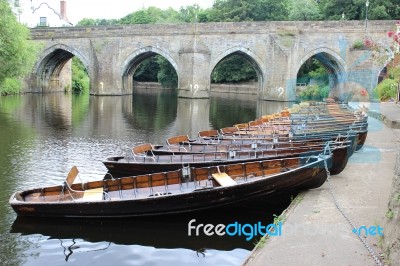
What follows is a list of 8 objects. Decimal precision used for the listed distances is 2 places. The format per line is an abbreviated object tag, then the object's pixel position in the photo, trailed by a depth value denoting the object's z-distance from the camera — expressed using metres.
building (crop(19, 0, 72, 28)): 59.28
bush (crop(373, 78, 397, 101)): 25.87
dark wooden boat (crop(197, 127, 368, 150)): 12.67
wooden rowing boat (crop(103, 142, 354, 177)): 11.24
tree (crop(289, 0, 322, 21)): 55.47
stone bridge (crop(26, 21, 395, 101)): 38.72
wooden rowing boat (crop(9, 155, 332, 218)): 8.20
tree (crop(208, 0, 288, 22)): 57.91
